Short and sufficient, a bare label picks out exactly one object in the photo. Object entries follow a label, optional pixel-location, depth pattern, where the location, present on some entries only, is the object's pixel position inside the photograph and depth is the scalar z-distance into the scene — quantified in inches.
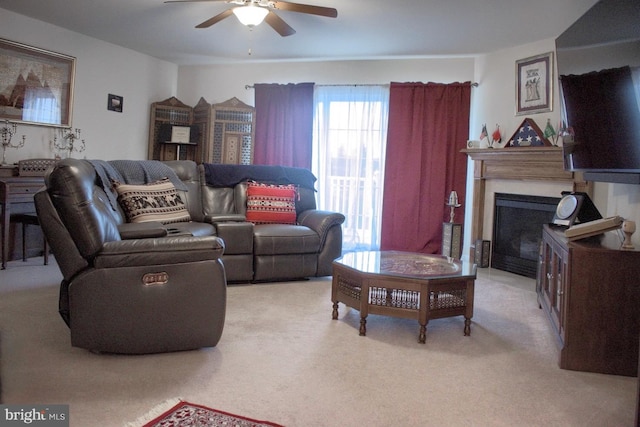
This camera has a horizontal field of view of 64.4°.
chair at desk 167.6
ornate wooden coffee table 108.5
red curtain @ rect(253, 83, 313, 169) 234.5
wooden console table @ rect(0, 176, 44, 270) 159.0
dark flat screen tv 91.7
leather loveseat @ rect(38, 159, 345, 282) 153.9
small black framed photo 214.4
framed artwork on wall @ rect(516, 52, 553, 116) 181.5
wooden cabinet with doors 92.3
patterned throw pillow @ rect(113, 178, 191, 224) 142.8
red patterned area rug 69.8
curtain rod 215.5
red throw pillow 173.5
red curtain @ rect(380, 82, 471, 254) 218.8
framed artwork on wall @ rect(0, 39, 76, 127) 175.0
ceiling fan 134.0
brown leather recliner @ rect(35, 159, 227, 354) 89.5
